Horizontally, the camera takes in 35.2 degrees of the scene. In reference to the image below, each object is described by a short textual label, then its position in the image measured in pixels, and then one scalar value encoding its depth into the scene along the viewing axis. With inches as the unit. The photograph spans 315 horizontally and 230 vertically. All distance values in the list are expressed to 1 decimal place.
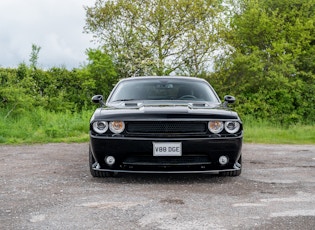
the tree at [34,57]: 812.5
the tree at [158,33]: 872.3
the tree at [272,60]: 845.8
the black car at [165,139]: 235.5
